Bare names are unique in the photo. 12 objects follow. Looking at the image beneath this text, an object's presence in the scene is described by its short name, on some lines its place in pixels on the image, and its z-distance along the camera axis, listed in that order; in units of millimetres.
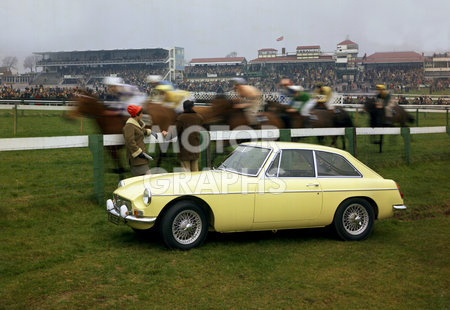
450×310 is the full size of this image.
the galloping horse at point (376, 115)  16734
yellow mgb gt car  6074
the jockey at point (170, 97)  12062
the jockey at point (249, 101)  12961
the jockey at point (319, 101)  14938
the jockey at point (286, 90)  15267
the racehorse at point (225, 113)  12641
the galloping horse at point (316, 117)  14680
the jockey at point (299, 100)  14812
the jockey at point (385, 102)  16719
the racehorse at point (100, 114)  10711
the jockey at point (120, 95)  10944
